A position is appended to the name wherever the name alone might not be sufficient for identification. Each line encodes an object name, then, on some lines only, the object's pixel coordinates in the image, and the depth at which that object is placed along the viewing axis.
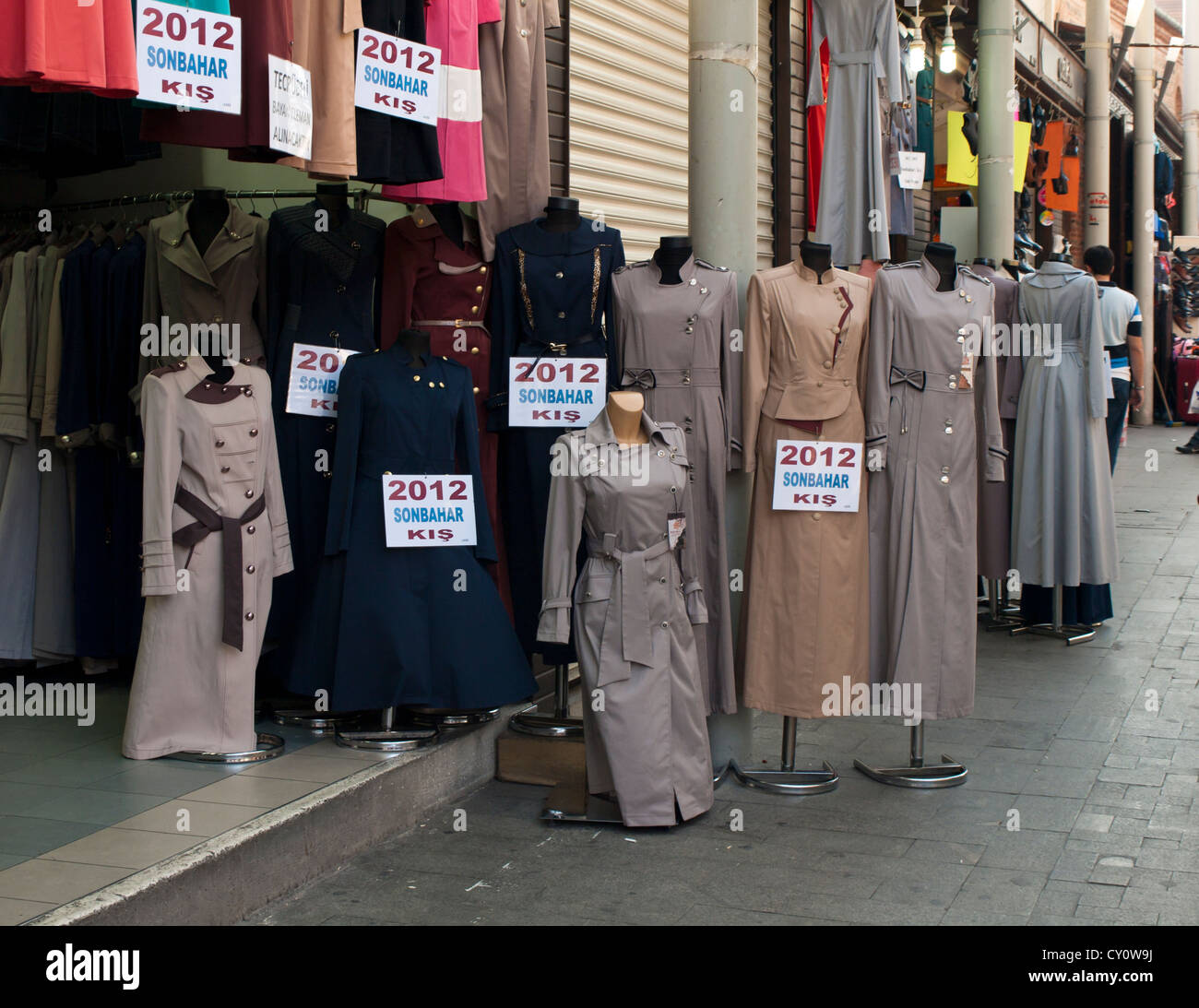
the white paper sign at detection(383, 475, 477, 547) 5.01
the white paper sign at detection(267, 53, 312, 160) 4.09
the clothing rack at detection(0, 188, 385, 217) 5.77
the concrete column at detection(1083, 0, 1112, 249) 18.25
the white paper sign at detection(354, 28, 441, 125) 4.61
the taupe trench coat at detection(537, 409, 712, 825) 4.76
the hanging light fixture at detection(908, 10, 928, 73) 10.86
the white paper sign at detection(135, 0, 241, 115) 3.64
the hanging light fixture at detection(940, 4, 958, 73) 12.08
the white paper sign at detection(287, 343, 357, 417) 5.25
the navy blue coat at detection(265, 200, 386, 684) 5.32
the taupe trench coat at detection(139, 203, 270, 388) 5.35
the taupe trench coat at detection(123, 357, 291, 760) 4.71
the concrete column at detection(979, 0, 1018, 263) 9.79
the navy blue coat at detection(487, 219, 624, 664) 5.36
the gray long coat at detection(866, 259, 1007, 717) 5.21
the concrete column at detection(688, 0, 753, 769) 5.39
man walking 8.62
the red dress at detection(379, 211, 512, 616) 5.45
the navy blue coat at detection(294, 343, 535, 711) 5.00
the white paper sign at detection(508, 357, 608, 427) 5.34
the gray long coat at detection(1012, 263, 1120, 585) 7.66
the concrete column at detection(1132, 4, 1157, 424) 20.11
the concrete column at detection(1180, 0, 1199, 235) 23.20
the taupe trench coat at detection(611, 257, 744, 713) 5.22
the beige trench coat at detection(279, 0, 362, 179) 4.45
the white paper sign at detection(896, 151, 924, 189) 8.41
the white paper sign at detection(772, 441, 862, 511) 5.16
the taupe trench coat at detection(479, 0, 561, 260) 5.62
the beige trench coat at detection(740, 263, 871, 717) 5.17
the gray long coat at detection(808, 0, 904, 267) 8.16
